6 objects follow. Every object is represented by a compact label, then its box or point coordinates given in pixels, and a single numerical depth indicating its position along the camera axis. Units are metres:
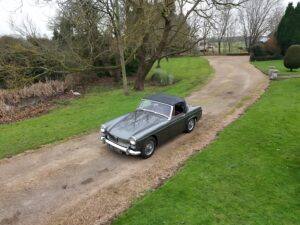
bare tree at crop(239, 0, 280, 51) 48.54
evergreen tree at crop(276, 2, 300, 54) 35.08
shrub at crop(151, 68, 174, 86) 23.27
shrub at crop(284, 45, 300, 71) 24.03
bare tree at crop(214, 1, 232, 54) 19.23
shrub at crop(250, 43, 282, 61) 37.03
